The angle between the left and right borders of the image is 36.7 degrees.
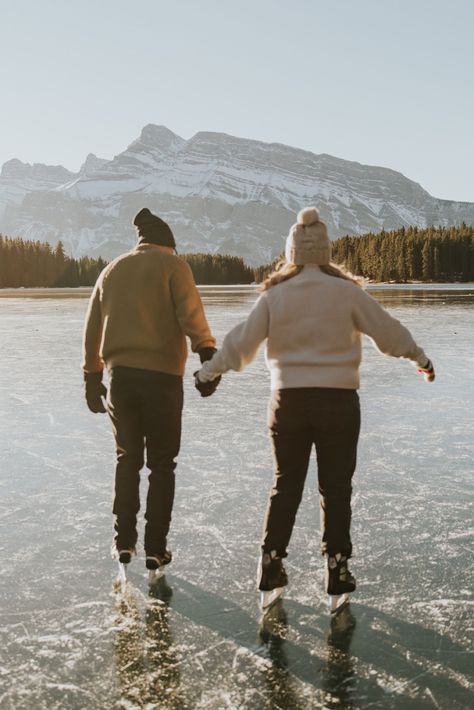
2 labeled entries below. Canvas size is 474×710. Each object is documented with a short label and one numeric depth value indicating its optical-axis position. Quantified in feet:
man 12.66
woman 11.26
